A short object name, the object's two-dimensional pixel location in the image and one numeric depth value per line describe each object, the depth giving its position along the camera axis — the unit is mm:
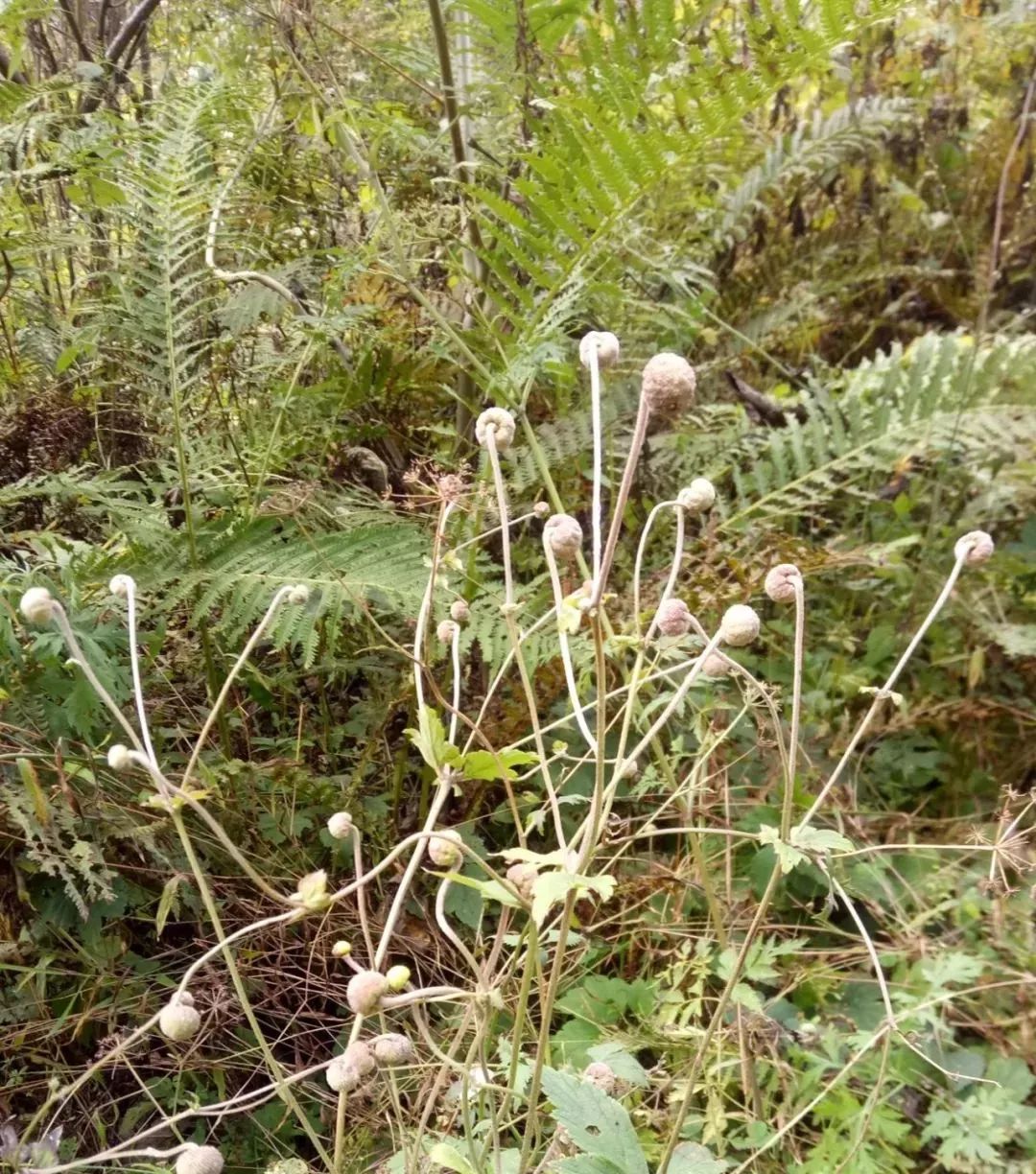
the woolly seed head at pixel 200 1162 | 440
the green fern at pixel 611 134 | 1000
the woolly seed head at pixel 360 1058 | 428
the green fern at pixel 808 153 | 1737
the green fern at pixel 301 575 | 835
